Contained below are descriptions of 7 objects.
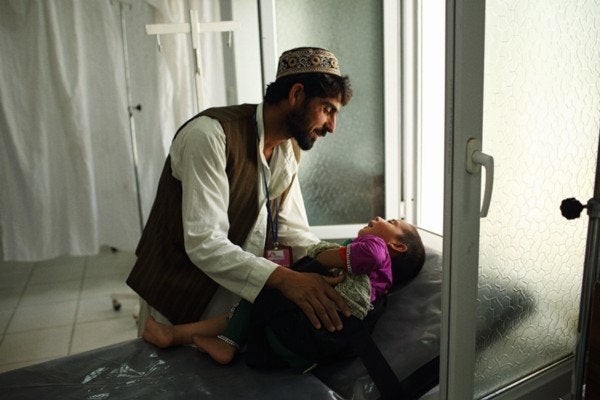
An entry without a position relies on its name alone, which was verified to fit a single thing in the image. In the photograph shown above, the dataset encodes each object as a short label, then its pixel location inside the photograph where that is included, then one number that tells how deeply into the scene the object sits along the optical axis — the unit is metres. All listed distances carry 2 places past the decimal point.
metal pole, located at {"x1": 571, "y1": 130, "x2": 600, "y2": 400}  0.95
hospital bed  1.15
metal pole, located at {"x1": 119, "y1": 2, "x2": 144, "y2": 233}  3.01
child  1.28
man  1.36
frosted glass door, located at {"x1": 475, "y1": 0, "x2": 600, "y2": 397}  0.97
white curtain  2.93
